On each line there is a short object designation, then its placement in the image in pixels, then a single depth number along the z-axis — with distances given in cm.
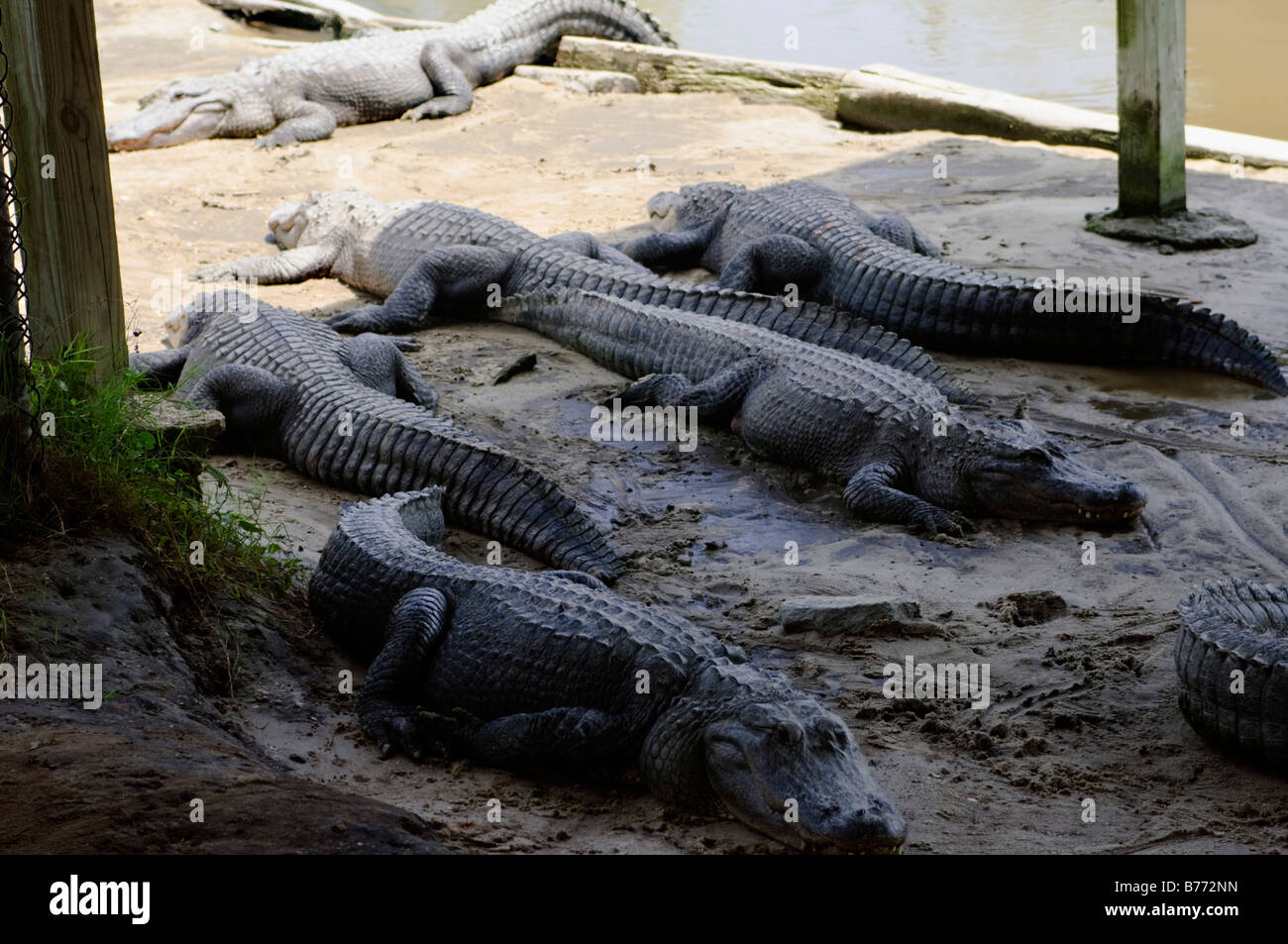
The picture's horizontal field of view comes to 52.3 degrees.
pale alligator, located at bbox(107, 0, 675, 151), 1116
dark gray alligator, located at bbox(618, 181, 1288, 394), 632
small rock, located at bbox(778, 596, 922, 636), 409
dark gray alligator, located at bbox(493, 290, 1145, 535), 497
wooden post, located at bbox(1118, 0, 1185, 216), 758
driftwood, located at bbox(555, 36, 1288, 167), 995
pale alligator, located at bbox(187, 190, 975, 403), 660
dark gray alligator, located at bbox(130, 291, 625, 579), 477
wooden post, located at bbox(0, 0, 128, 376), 393
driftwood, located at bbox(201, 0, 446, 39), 1534
